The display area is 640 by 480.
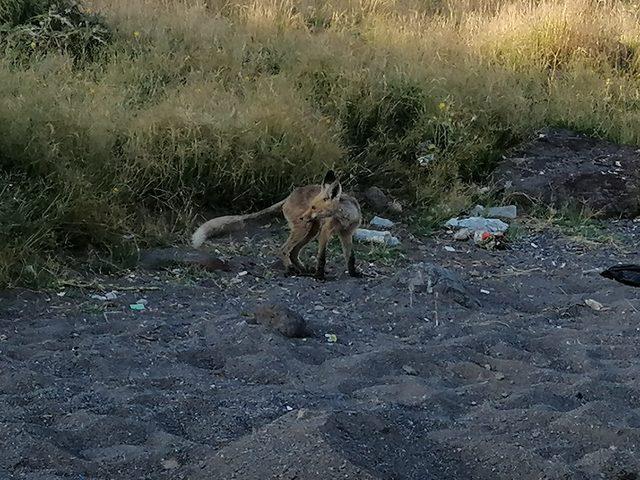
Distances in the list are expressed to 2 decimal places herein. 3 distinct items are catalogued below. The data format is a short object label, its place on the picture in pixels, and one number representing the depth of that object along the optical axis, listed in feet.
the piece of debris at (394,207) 23.24
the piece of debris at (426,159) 24.89
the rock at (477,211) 23.63
